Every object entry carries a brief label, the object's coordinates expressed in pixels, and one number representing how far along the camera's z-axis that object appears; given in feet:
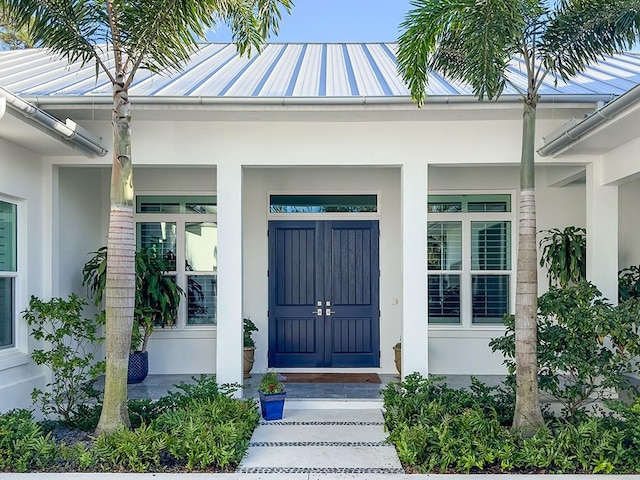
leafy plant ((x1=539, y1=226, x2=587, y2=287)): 23.04
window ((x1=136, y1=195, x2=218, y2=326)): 26.32
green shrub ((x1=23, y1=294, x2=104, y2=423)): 18.11
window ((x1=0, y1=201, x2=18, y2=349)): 18.78
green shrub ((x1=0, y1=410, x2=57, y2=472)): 14.49
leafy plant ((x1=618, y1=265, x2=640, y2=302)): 22.31
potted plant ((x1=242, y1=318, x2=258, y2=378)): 24.52
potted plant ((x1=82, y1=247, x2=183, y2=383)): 23.04
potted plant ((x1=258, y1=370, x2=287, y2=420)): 18.90
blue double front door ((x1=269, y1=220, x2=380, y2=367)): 26.35
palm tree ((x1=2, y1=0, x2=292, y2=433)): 15.76
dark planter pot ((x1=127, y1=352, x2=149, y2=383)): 23.40
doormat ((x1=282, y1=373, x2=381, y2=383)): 24.12
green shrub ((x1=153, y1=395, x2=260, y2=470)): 14.69
